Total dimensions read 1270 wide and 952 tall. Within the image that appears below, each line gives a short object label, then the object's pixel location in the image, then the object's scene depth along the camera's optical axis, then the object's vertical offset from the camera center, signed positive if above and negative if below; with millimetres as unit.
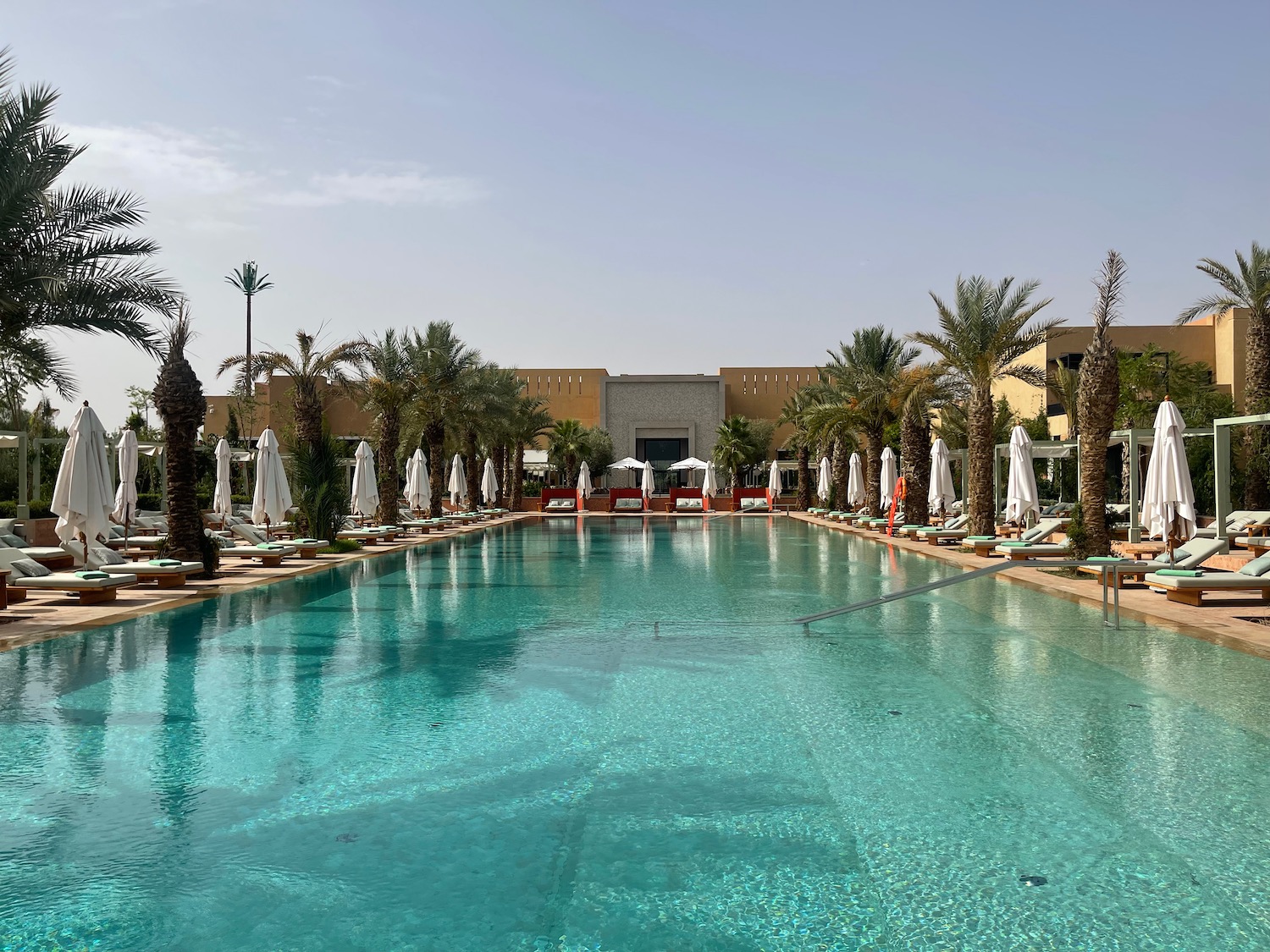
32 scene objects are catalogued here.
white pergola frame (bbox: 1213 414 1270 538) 14422 +126
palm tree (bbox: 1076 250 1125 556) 14852 +1015
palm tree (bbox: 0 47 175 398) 11797 +2965
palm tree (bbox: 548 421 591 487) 50250 +1647
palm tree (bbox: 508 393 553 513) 39000 +2071
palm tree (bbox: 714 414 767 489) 50531 +1437
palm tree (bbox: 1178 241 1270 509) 20953 +2931
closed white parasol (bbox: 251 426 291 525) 17656 -30
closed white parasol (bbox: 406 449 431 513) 29016 +60
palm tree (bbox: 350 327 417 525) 24844 +2116
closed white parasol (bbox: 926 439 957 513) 22828 -195
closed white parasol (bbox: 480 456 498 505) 36938 -157
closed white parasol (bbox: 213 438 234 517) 18641 -176
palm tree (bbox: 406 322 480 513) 27453 +2859
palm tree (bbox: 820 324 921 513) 28203 +2635
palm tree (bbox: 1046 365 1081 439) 30345 +2496
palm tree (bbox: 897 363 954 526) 24062 +871
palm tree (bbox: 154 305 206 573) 14164 +711
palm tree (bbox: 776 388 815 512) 37866 +1051
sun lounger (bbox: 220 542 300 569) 16953 -1194
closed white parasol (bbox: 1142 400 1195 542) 12250 -195
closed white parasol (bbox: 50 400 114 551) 11969 -10
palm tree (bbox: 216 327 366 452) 20766 +2463
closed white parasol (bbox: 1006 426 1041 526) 17469 -217
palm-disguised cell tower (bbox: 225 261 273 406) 48156 +9936
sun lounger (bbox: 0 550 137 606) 11297 -1090
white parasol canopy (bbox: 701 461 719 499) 41000 -293
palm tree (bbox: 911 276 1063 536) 19297 +2549
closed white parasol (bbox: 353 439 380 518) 22703 -42
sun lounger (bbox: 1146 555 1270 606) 10477 -1225
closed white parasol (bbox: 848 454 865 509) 31203 -300
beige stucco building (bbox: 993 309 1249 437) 34500 +4505
